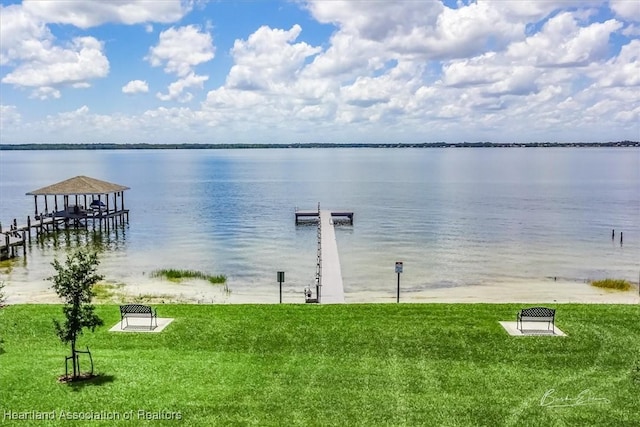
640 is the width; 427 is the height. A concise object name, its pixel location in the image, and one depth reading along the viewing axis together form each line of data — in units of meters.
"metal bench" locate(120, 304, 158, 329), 14.07
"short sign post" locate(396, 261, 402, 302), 18.86
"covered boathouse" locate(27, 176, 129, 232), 45.19
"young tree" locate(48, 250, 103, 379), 10.48
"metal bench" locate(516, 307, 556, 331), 13.73
